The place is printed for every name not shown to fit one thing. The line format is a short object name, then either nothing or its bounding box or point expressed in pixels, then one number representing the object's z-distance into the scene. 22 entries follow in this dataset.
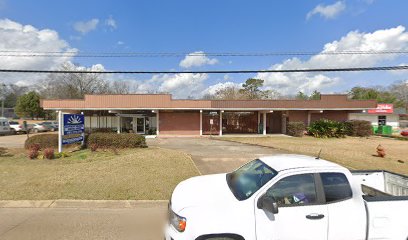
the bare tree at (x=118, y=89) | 67.94
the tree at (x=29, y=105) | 63.12
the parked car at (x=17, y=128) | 33.28
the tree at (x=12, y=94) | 92.59
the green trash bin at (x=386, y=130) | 34.44
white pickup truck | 3.33
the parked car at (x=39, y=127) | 36.44
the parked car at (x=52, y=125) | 38.08
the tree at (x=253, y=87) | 59.06
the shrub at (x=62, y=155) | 12.77
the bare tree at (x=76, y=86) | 59.31
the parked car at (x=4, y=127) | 30.69
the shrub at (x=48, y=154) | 12.07
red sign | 41.34
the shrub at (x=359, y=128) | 28.44
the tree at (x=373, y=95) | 63.79
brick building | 26.98
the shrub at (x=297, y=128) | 27.77
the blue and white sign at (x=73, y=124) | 14.56
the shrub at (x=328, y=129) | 26.91
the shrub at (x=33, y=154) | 12.11
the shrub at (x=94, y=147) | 14.12
